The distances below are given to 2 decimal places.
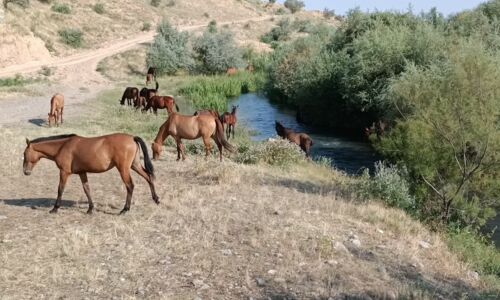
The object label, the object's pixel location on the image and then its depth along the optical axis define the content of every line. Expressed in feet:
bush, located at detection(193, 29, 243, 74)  153.38
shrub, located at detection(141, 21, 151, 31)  195.93
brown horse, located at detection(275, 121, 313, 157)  64.39
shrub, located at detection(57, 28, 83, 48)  160.39
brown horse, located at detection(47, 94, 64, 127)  66.28
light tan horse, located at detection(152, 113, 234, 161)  47.70
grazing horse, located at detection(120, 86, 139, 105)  87.61
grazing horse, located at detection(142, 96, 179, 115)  79.36
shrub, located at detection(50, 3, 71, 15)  175.83
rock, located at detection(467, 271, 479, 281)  28.36
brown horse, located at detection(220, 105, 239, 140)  68.23
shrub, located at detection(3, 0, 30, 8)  153.38
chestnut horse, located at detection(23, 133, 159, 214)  29.73
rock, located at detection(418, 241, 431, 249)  30.77
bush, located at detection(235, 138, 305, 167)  52.39
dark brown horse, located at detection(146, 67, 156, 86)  129.08
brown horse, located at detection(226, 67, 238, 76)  147.74
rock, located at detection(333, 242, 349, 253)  26.67
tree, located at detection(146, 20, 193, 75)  145.69
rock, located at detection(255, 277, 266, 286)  22.29
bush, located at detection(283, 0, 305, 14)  341.17
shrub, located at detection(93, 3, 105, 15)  193.16
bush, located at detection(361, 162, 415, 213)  41.78
